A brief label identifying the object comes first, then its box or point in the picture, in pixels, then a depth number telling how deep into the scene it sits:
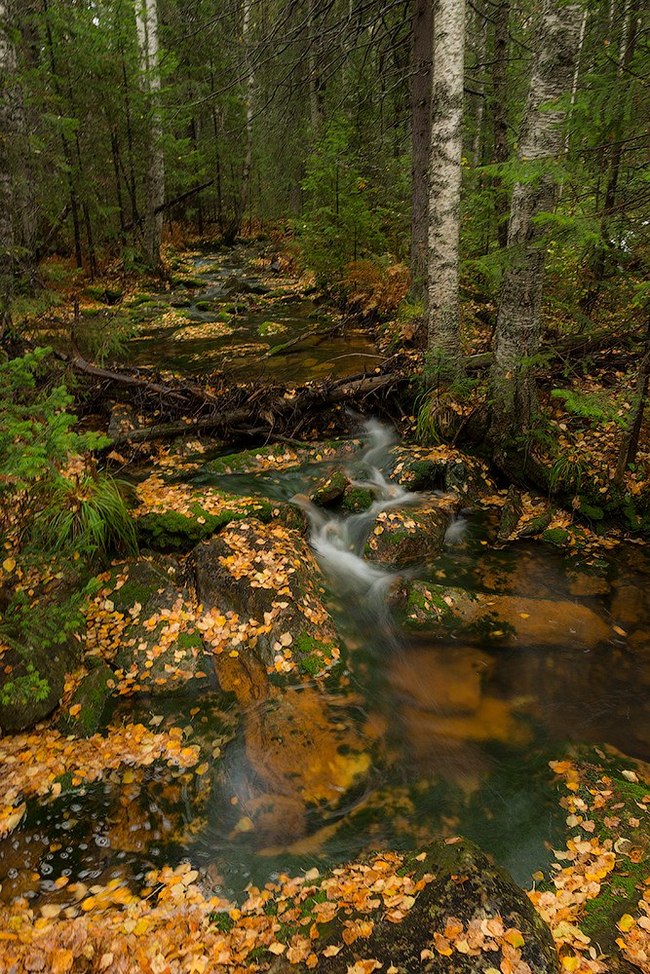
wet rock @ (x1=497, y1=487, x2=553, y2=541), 6.86
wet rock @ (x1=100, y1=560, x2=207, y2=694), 5.03
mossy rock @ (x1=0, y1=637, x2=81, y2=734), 4.16
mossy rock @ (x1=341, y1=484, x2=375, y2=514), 7.50
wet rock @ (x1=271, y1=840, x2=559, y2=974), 2.51
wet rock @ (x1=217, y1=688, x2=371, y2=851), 3.96
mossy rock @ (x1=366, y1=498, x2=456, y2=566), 6.75
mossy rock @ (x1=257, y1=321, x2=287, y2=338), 13.85
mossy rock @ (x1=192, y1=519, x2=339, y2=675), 5.33
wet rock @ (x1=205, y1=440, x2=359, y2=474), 8.09
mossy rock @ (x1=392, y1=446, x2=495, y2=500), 7.64
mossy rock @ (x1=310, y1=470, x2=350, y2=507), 7.50
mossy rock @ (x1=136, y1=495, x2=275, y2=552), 6.41
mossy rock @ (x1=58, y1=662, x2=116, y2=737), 4.42
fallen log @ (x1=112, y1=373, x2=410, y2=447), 8.71
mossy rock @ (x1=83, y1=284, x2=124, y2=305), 16.48
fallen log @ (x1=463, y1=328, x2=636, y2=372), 7.47
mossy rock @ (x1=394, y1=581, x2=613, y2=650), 5.52
